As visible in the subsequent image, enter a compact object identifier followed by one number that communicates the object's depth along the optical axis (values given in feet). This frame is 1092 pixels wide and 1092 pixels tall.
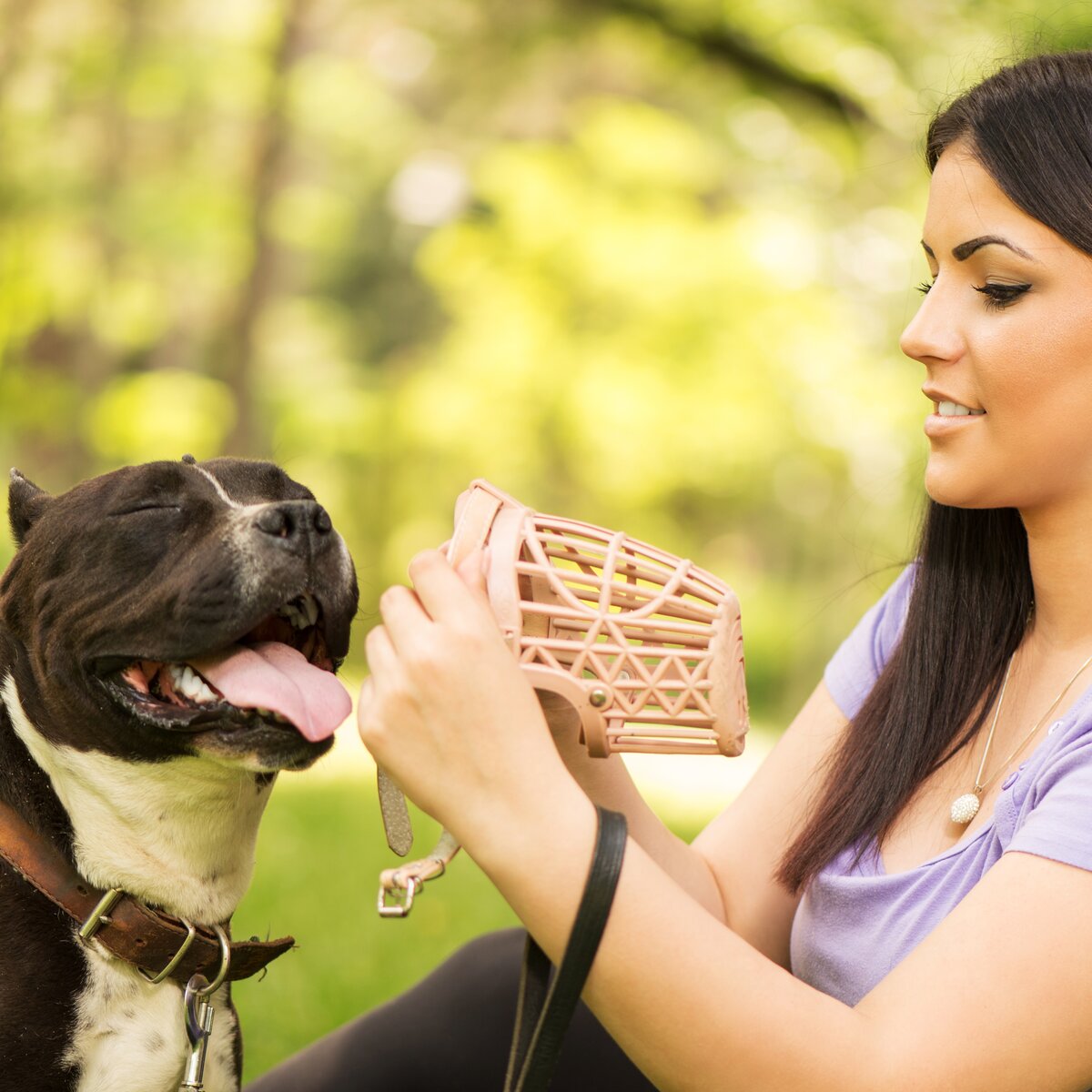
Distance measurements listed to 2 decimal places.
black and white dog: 6.81
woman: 5.23
